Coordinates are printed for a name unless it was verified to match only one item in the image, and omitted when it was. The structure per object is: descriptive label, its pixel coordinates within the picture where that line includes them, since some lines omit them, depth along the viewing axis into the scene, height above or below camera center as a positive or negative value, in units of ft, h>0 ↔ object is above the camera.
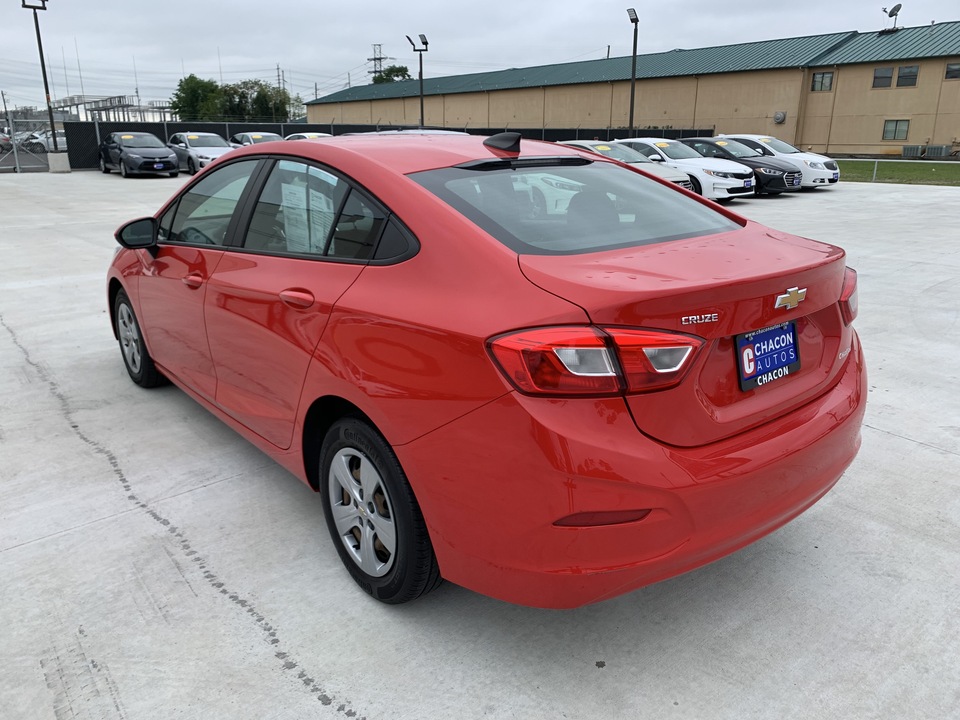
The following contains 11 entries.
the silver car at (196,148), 81.30 -0.98
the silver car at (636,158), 52.21 -1.34
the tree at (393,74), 378.71 +32.66
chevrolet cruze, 6.40 -2.11
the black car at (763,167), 58.80 -2.08
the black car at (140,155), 78.28 -1.63
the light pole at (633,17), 96.73 +15.44
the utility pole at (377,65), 357.20 +35.02
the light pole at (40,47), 87.69 +10.79
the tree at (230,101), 306.55 +15.68
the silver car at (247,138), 87.38 +0.14
